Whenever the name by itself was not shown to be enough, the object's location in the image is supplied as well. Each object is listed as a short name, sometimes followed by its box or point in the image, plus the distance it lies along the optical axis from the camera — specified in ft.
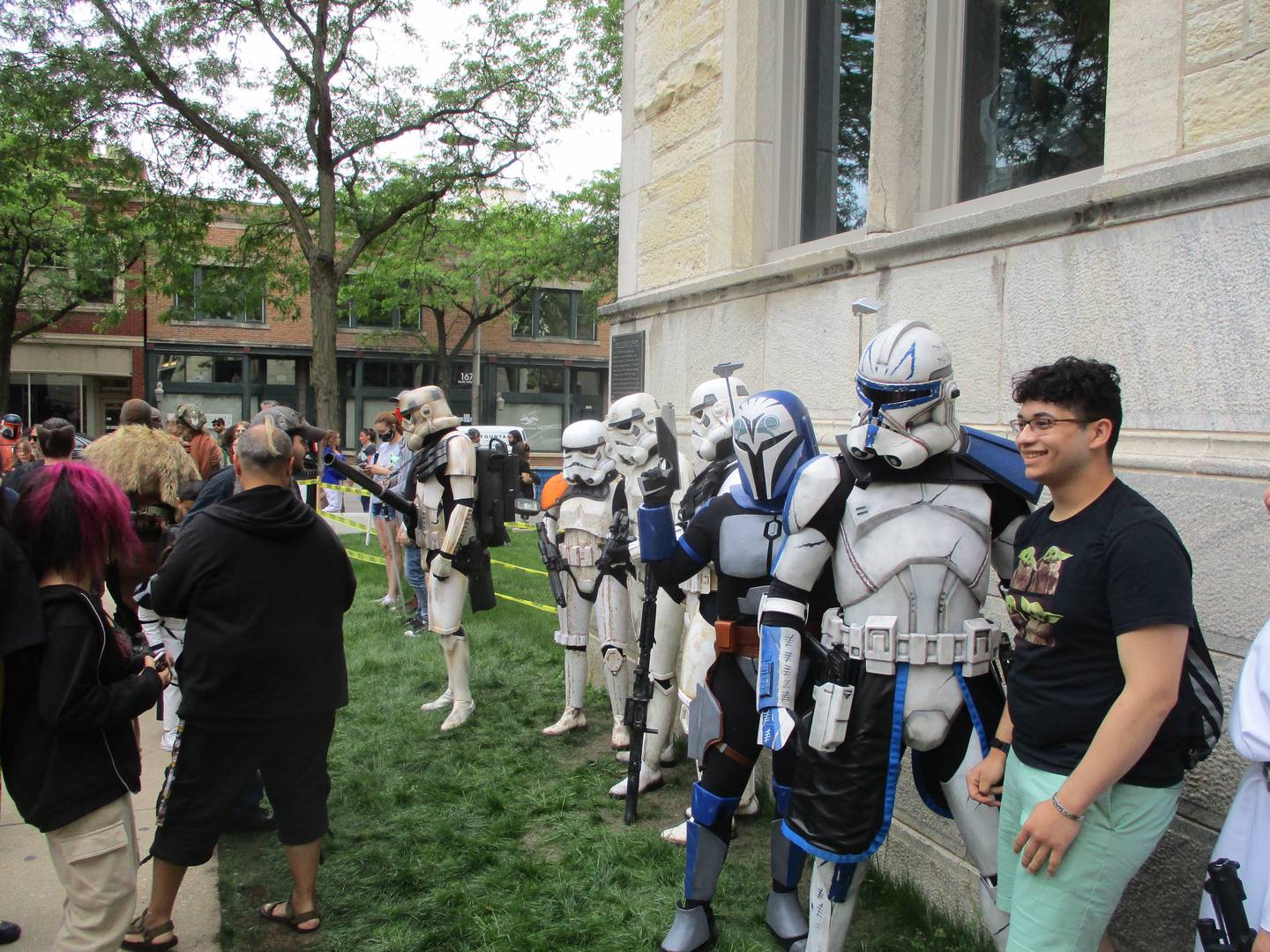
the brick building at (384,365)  104.06
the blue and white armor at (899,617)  8.98
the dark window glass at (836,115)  17.06
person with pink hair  8.62
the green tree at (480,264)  61.00
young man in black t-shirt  6.85
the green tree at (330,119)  44.21
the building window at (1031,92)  12.60
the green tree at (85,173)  40.75
